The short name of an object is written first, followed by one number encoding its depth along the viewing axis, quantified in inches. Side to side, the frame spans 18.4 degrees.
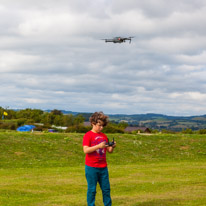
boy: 613.6
